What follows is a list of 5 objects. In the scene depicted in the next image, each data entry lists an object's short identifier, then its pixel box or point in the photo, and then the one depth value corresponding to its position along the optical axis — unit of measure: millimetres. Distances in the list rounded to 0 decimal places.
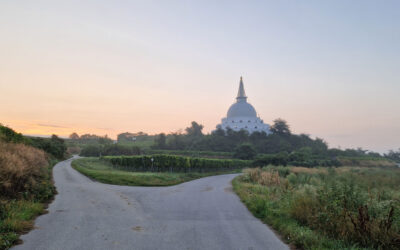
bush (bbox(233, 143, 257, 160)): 72812
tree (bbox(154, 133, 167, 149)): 88438
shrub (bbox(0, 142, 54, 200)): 10484
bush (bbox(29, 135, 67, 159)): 50694
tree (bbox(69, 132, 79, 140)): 144000
